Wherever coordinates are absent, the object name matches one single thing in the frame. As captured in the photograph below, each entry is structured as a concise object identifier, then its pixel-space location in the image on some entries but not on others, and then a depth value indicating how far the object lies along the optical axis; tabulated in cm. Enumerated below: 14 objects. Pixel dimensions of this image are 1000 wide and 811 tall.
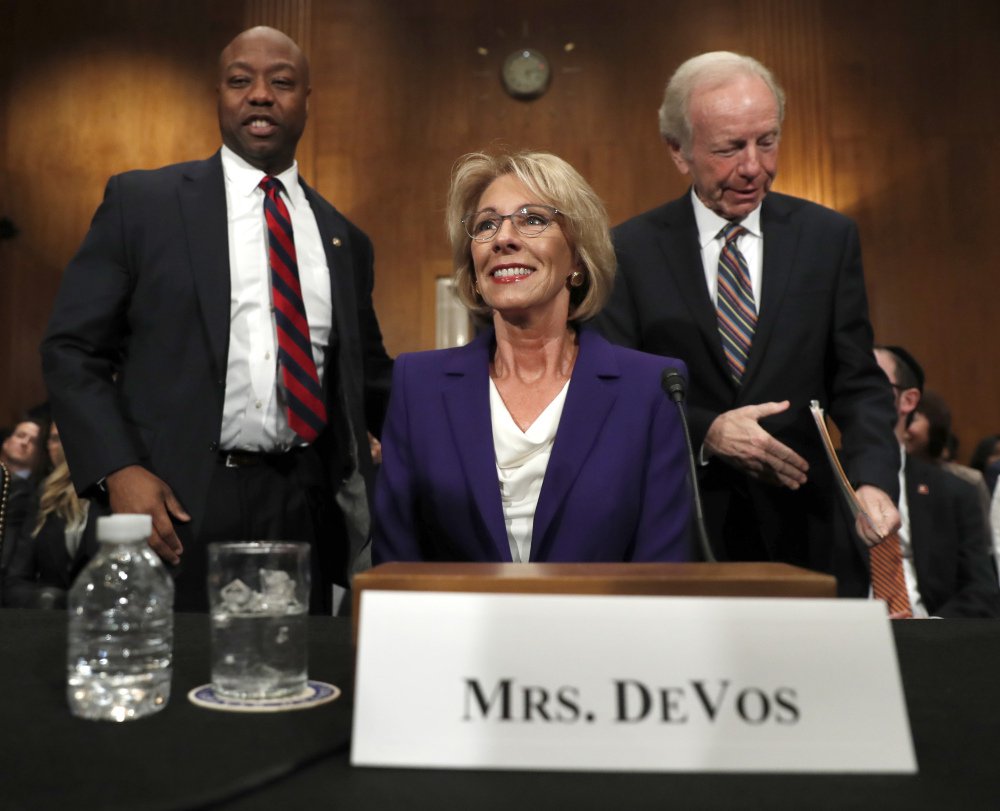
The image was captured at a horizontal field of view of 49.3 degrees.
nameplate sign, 84
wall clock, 784
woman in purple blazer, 185
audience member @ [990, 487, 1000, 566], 387
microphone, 159
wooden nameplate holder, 95
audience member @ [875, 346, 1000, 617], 351
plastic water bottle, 100
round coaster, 100
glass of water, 103
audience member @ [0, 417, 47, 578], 542
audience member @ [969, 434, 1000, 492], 662
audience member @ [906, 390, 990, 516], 461
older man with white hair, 228
